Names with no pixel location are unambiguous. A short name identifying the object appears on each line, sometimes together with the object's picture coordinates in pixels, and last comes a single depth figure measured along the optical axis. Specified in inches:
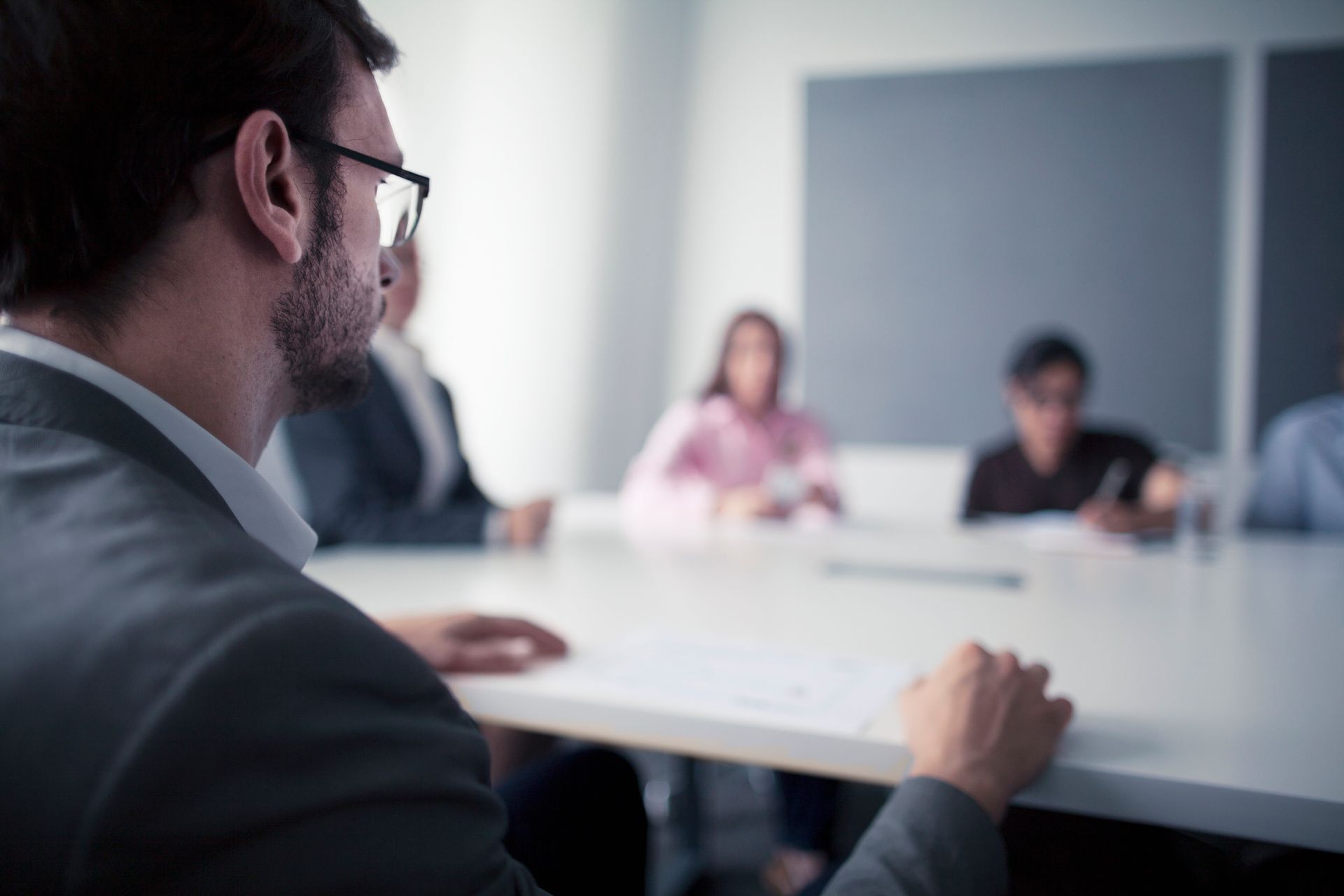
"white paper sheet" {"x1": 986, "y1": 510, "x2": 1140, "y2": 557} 75.0
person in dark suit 71.3
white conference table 28.9
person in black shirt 106.6
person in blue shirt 97.1
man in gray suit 14.3
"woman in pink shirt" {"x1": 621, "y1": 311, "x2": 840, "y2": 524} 124.0
